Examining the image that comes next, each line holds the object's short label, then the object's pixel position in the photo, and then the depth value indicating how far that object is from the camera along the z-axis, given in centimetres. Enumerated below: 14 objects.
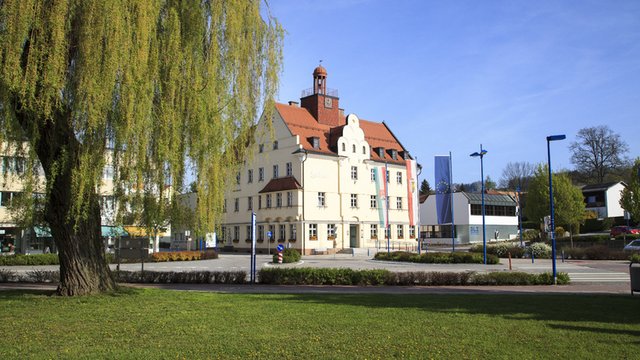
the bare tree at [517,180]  10969
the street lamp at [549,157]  2118
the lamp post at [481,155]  3527
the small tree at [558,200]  5538
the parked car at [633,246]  4106
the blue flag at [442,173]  4528
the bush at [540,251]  4099
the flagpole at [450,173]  4503
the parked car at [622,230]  5712
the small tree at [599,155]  7700
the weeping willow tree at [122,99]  1027
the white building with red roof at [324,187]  5225
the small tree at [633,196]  5078
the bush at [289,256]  3612
